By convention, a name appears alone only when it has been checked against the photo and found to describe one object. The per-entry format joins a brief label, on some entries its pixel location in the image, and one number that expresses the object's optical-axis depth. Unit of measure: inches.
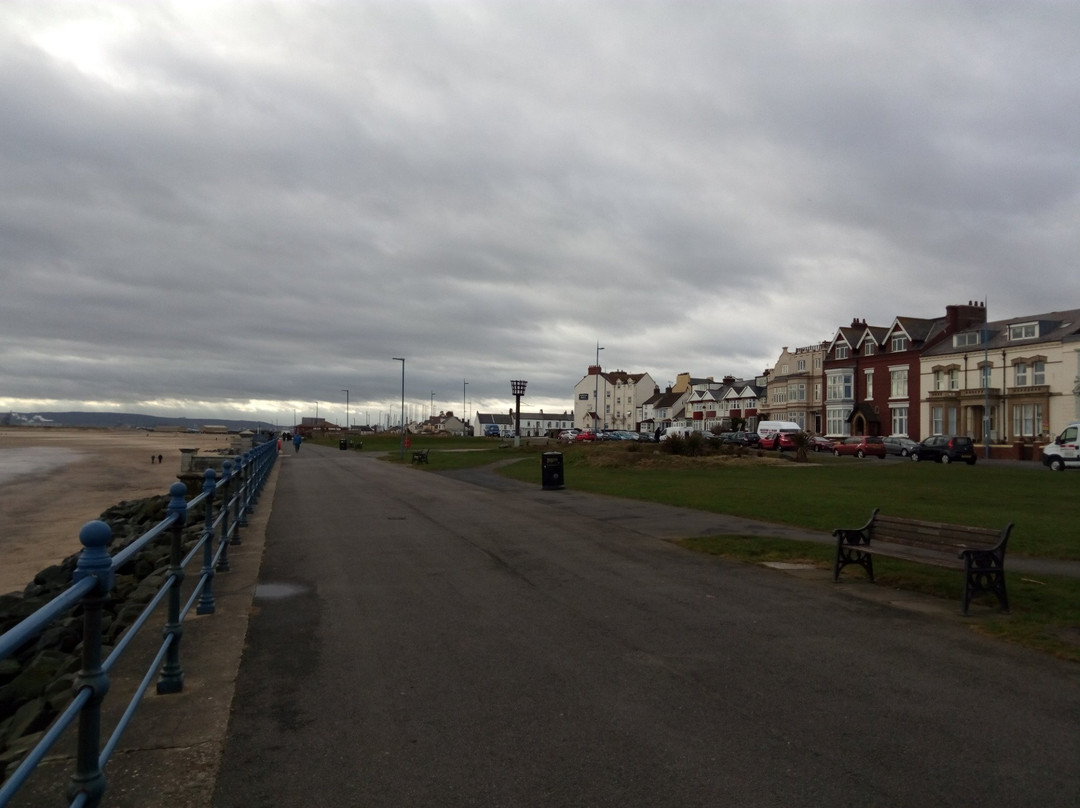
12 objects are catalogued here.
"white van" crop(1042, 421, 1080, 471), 1406.3
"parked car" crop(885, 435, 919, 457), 2032.7
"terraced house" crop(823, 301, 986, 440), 2605.8
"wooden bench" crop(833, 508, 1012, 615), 332.2
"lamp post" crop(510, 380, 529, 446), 2822.3
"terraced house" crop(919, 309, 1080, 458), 2065.7
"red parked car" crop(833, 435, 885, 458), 2029.4
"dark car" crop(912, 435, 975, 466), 1705.2
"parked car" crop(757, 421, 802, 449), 2125.7
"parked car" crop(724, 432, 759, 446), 2487.7
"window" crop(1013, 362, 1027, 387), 2190.0
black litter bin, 967.0
